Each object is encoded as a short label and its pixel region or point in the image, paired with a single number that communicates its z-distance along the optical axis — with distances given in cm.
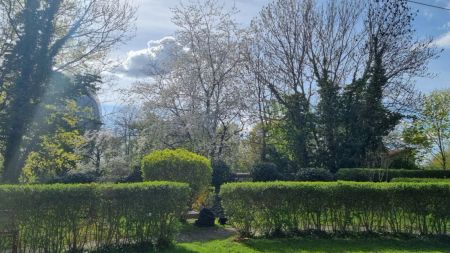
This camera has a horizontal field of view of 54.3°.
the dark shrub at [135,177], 1758
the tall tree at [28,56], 1382
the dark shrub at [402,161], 2384
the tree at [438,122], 3048
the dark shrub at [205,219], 1096
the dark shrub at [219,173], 1828
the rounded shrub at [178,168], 1161
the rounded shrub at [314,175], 1720
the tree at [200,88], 2189
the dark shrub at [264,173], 1895
